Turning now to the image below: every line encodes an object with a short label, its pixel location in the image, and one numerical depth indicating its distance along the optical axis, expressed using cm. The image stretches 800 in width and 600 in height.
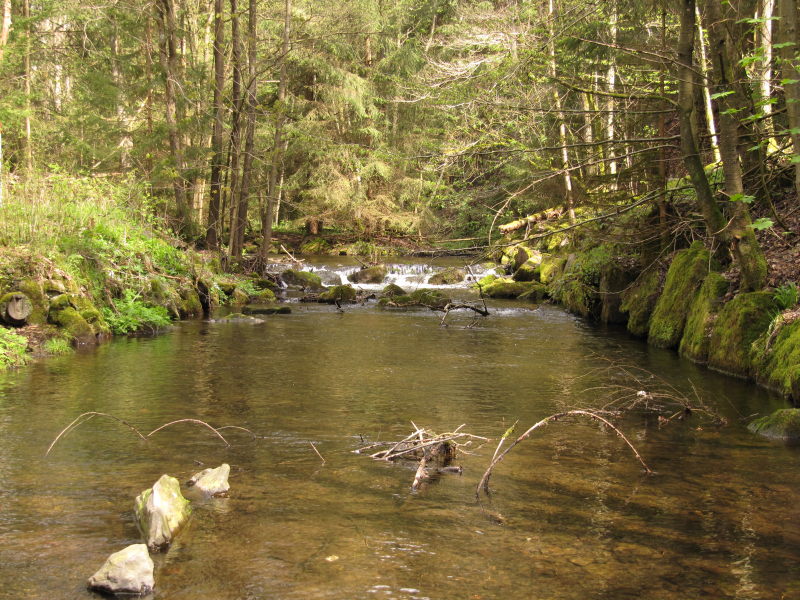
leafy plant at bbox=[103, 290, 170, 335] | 1300
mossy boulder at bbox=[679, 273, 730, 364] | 1081
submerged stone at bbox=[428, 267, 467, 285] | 2352
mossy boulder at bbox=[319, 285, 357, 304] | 1959
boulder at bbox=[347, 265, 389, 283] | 2403
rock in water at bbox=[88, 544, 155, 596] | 376
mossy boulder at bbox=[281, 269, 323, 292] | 2253
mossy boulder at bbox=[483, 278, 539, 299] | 2102
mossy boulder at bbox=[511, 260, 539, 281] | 2309
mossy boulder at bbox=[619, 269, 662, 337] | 1405
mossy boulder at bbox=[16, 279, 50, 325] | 1116
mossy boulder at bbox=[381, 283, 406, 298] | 2012
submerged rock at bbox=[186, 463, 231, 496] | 524
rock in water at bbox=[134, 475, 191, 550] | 436
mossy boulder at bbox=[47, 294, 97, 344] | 1156
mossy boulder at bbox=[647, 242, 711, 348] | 1213
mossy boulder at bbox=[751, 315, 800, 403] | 816
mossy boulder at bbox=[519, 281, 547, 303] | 2034
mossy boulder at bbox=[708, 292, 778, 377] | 949
